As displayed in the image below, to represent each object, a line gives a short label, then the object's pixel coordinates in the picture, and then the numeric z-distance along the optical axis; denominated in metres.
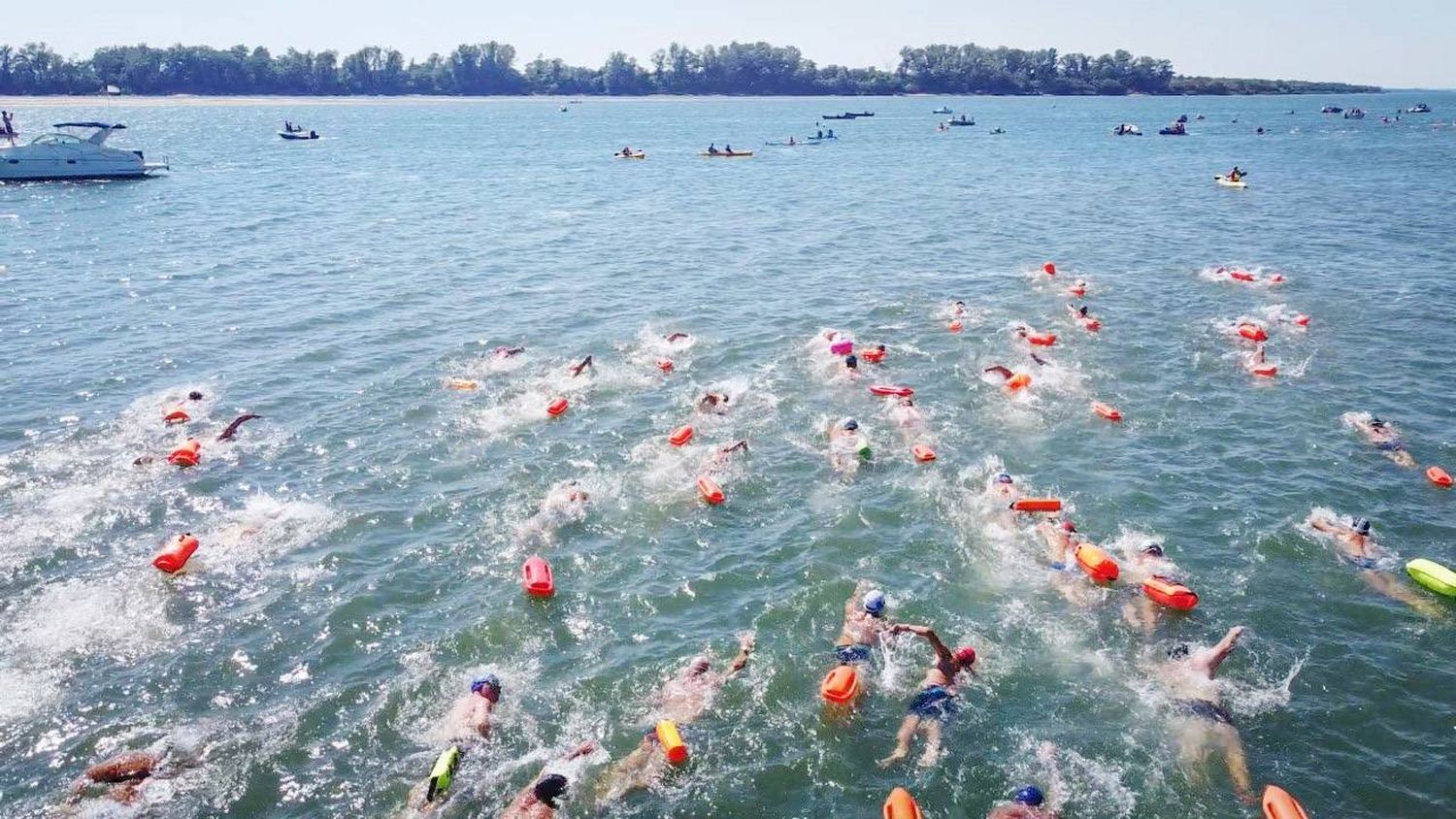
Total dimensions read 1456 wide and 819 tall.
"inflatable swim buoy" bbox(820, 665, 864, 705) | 15.89
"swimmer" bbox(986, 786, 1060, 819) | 13.52
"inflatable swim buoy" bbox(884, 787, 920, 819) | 13.20
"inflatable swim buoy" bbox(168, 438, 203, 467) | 24.64
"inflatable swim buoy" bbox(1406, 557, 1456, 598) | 18.66
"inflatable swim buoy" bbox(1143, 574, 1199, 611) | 18.27
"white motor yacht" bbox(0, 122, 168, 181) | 78.31
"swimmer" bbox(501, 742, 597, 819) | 13.41
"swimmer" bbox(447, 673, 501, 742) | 15.16
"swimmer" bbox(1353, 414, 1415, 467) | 24.81
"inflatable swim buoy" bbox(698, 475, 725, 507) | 22.92
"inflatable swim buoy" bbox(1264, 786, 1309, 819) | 13.17
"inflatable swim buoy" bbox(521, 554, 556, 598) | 19.02
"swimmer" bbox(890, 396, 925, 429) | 27.12
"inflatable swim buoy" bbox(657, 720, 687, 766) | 14.55
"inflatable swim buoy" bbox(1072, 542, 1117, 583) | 19.05
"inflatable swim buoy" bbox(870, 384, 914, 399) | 28.77
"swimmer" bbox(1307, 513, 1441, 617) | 18.92
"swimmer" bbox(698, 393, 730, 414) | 28.34
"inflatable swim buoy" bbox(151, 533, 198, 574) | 19.33
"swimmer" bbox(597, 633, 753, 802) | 14.27
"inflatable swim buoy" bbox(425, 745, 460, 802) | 13.65
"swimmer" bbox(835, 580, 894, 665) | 17.20
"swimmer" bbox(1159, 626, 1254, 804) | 14.75
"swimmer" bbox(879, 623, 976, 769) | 15.10
